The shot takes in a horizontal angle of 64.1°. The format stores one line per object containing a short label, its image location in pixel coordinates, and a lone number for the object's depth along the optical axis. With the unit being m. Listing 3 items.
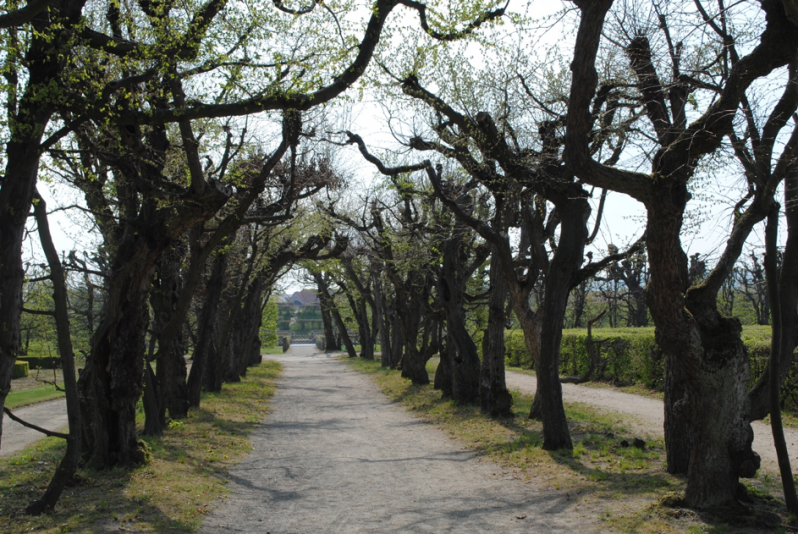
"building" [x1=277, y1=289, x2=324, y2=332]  123.34
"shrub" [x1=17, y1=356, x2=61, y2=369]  33.00
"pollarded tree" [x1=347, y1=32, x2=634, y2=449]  9.25
